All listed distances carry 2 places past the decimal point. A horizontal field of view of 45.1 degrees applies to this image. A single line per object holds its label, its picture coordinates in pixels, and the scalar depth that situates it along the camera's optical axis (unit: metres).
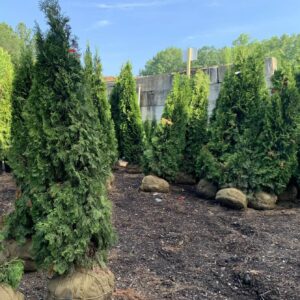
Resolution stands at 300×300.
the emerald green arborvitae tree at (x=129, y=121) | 9.38
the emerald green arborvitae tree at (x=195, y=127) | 7.35
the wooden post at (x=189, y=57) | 8.93
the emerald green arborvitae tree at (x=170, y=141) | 7.08
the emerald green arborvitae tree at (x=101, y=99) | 7.90
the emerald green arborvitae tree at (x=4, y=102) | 8.30
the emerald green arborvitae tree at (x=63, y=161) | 2.80
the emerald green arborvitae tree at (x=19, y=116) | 3.73
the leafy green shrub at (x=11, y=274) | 2.52
